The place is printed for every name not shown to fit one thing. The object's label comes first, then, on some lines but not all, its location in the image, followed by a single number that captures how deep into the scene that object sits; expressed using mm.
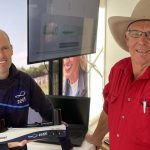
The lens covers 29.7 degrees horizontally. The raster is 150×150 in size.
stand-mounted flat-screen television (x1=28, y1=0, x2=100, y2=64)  1604
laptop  1682
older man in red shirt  1232
